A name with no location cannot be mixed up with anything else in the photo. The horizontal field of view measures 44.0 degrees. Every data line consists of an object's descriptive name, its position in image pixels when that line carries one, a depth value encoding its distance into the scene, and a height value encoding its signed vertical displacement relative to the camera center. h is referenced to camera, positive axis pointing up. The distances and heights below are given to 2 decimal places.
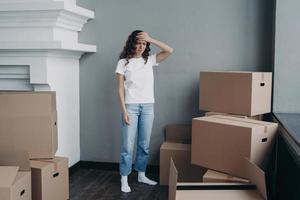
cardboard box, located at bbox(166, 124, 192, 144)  3.51 -0.55
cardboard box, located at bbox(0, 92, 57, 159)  2.66 -0.34
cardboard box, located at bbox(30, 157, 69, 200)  2.53 -0.75
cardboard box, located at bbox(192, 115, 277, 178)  2.34 -0.45
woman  3.11 -0.13
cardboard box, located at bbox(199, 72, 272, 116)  2.80 -0.14
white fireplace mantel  2.99 +0.22
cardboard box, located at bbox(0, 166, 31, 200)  2.09 -0.65
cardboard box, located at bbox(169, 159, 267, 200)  1.87 -0.61
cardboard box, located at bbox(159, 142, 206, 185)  3.15 -0.78
